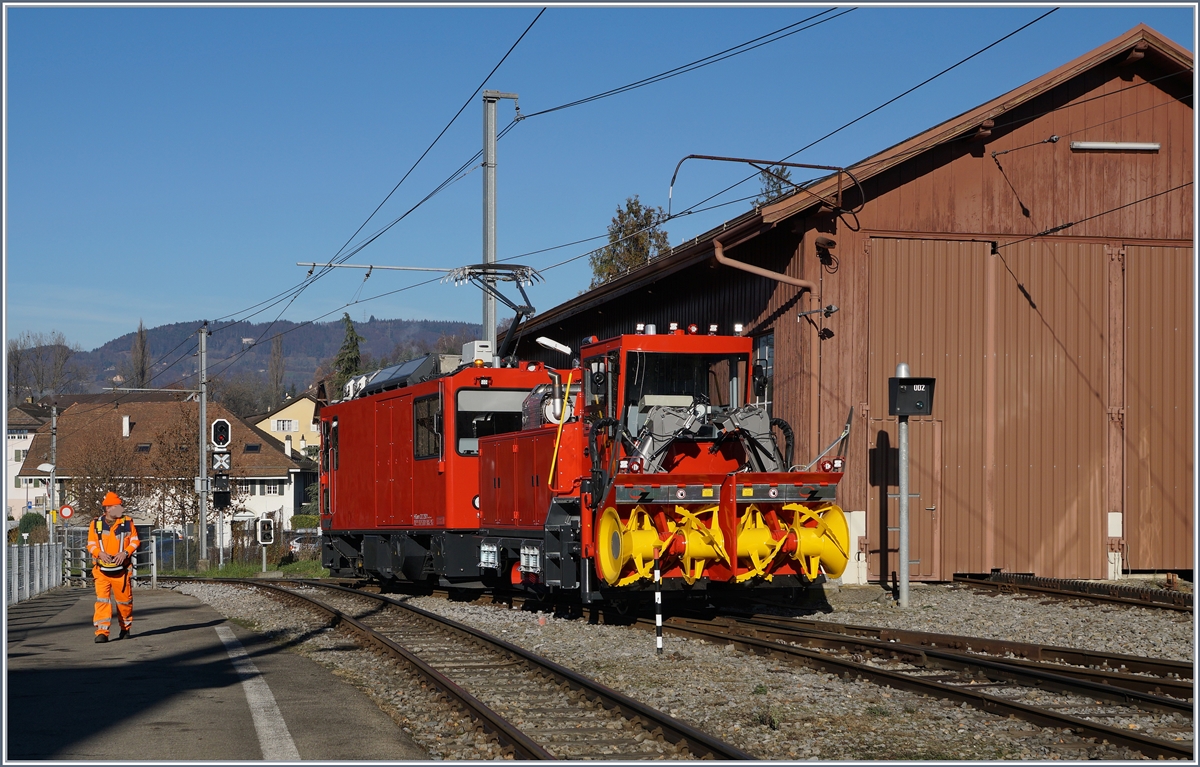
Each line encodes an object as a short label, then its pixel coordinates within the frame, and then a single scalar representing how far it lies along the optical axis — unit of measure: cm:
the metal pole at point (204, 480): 4029
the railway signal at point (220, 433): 3641
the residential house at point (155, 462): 5841
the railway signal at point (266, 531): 3581
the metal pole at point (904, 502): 1747
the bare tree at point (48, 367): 14088
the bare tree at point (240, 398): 14944
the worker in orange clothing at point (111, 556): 1445
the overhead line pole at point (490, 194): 2531
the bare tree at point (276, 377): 18475
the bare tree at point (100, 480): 5947
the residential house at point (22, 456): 9594
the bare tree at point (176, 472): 5575
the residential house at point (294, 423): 12259
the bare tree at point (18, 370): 13400
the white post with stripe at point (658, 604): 1252
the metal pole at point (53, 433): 5139
